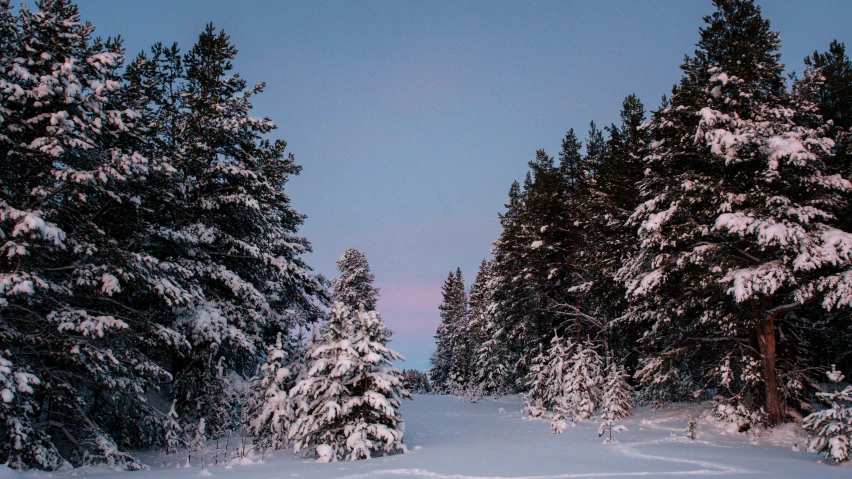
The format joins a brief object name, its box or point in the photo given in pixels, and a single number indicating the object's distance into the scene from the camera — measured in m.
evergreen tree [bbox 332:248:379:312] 42.91
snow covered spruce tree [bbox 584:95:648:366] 19.48
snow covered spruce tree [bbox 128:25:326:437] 14.52
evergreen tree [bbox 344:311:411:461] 10.95
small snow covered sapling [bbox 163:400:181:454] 11.87
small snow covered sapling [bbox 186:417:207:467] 11.96
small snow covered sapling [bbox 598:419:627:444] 12.60
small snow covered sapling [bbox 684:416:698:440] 12.92
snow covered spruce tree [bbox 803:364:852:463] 8.68
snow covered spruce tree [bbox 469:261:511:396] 33.97
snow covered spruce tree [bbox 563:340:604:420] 19.80
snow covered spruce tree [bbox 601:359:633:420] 18.11
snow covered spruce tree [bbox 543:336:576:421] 21.01
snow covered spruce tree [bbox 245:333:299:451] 12.18
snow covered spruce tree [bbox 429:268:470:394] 47.56
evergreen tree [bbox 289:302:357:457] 11.09
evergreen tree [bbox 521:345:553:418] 21.67
